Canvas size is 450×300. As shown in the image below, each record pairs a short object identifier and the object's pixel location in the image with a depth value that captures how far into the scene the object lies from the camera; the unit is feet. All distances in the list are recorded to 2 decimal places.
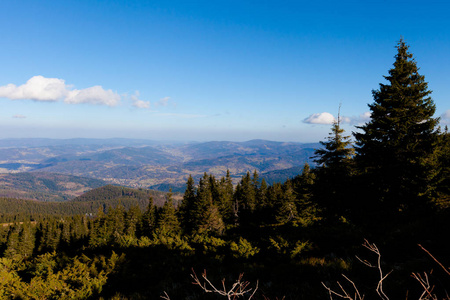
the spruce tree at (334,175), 64.95
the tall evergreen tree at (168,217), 144.19
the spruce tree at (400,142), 48.70
